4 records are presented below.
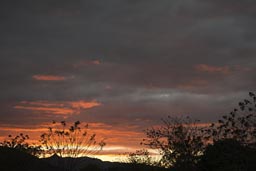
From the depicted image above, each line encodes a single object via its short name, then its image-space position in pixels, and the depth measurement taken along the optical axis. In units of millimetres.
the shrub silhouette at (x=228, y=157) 28094
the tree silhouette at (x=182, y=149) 32719
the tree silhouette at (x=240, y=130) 28094
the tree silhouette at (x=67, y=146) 36472
